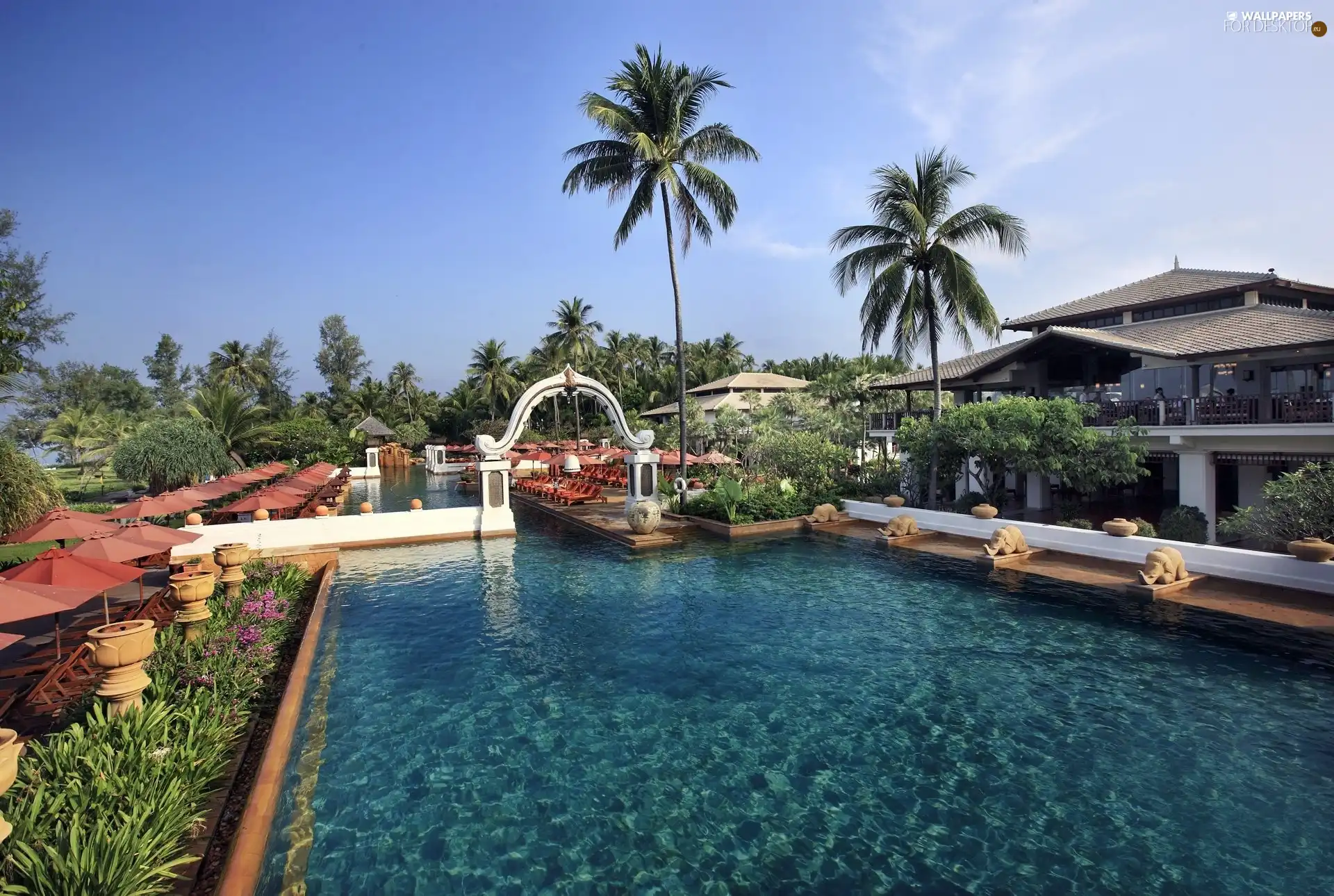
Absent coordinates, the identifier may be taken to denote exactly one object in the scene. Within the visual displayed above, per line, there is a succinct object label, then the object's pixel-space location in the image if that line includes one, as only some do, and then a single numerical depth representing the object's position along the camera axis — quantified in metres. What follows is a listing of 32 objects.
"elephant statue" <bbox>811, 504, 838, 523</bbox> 19.53
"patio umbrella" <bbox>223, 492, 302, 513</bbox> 15.23
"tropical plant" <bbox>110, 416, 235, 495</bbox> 22.80
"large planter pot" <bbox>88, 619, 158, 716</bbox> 5.71
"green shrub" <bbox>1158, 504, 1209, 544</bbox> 14.92
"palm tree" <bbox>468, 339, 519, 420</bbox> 50.62
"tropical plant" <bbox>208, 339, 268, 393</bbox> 50.56
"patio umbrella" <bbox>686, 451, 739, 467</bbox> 25.44
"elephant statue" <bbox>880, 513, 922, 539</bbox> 16.98
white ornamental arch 18.80
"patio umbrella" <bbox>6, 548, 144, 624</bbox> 7.22
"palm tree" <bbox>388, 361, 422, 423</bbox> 62.47
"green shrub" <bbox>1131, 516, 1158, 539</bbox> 14.72
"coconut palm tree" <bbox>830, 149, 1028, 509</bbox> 19.27
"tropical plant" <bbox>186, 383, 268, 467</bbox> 27.45
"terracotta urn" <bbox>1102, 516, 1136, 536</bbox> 13.52
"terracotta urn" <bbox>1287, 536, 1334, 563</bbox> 10.66
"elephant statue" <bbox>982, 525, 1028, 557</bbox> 14.18
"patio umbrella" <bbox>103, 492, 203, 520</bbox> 13.51
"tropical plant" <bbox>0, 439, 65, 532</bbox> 13.18
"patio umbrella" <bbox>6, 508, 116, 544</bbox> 10.02
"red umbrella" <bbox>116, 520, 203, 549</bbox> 9.64
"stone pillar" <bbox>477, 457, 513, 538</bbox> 18.44
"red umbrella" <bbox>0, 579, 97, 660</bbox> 5.68
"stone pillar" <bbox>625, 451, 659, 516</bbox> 20.92
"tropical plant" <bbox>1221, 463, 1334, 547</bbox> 11.90
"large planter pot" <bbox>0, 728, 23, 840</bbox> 3.55
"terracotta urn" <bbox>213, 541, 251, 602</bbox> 10.34
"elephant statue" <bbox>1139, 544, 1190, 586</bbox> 11.43
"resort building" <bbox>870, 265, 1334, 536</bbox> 15.30
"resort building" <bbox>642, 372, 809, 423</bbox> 39.66
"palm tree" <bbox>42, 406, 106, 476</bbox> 32.03
